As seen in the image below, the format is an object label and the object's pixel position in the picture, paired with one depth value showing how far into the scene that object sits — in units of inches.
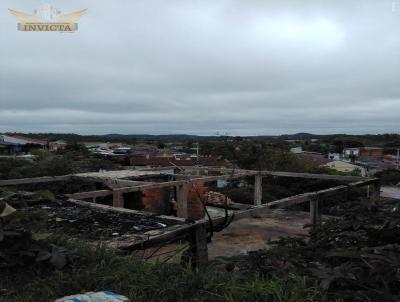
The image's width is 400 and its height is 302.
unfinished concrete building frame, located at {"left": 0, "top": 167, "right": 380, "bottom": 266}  144.5
